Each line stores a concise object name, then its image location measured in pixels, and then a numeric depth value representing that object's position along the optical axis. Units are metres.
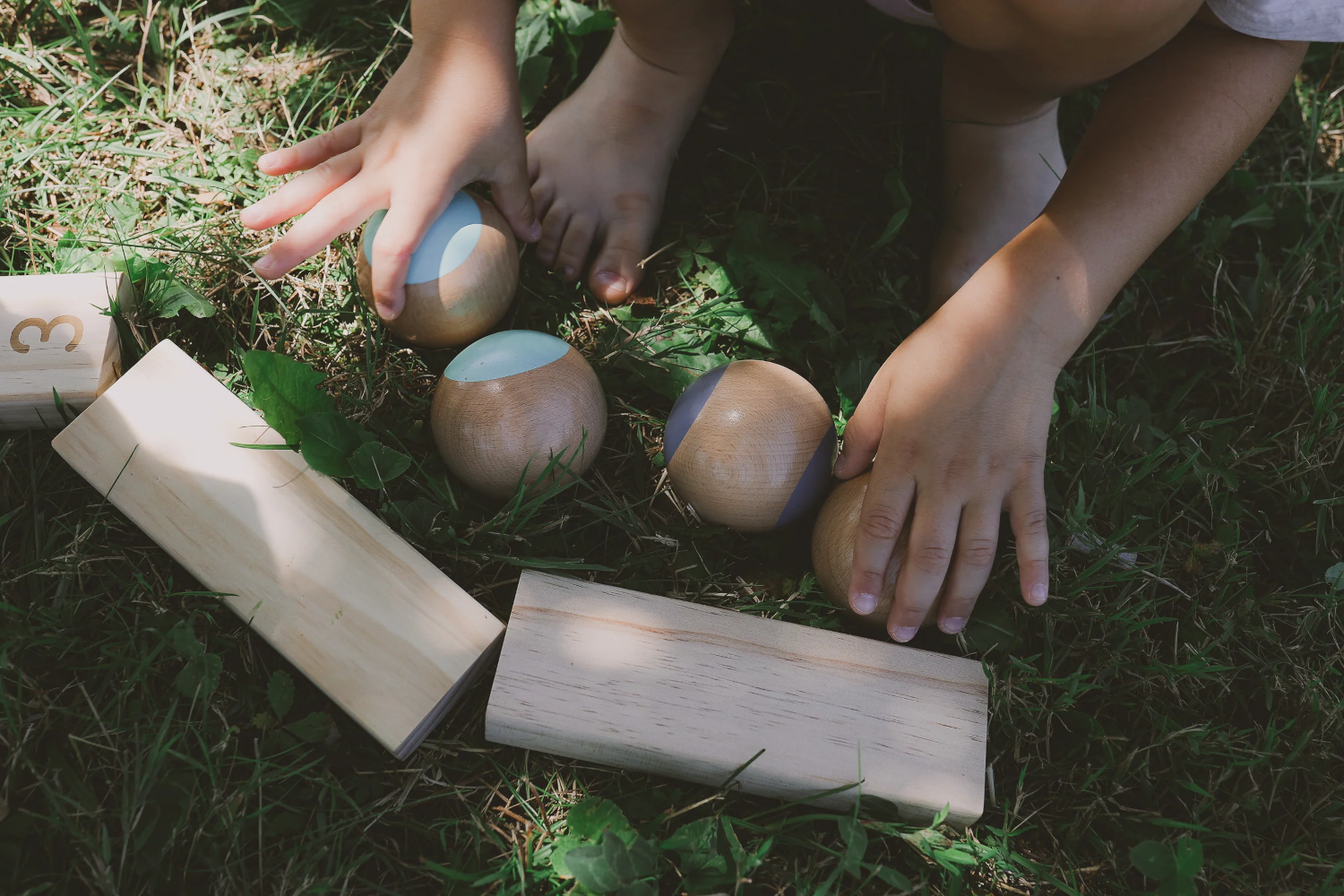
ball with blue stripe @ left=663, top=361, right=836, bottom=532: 0.48
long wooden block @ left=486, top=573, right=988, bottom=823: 0.46
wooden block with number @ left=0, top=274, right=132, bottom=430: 0.49
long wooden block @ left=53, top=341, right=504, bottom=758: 0.46
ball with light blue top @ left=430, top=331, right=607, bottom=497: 0.48
